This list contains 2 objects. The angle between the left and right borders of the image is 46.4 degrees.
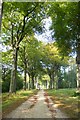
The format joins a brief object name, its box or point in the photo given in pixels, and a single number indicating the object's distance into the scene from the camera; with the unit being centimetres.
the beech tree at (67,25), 859
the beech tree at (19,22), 1017
